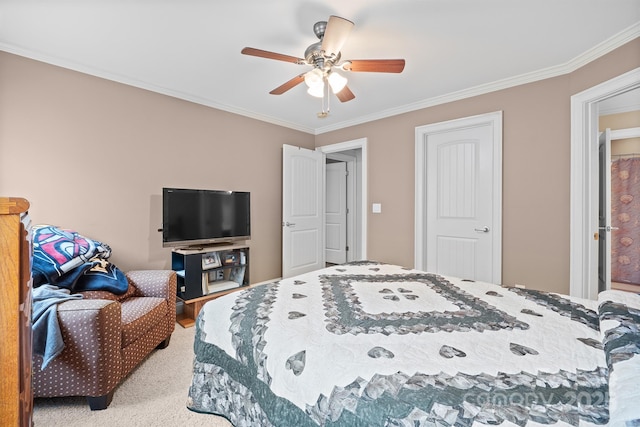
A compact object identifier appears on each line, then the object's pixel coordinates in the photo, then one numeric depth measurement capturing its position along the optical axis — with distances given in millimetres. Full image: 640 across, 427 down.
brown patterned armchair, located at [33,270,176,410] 1557
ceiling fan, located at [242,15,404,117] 1615
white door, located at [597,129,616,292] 2705
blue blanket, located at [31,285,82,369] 1448
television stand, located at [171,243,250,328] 2758
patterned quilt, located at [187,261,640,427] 722
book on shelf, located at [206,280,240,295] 2969
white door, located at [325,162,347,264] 5582
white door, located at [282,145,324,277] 3902
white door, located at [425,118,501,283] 2932
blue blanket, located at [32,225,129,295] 1869
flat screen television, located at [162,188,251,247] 2758
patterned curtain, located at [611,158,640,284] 3855
